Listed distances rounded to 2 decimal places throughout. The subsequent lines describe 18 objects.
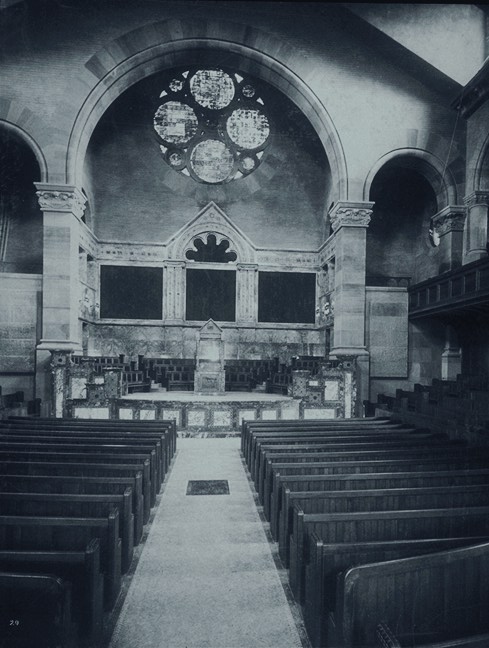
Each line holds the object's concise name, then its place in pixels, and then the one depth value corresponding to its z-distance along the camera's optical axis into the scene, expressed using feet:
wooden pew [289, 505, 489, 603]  9.27
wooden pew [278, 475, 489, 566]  10.76
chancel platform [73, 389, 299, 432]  30.99
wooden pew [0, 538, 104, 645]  7.42
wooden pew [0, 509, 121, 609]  8.57
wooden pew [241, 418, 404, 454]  21.42
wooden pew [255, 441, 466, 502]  14.40
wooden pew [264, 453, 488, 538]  12.41
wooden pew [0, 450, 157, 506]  14.52
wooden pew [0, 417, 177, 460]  20.42
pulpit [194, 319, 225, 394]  39.60
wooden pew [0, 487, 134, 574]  10.04
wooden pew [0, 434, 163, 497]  15.71
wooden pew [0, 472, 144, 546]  11.68
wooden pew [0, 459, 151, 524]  13.24
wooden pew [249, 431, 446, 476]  17.37
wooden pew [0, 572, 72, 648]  6.56
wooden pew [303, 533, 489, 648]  7.76
